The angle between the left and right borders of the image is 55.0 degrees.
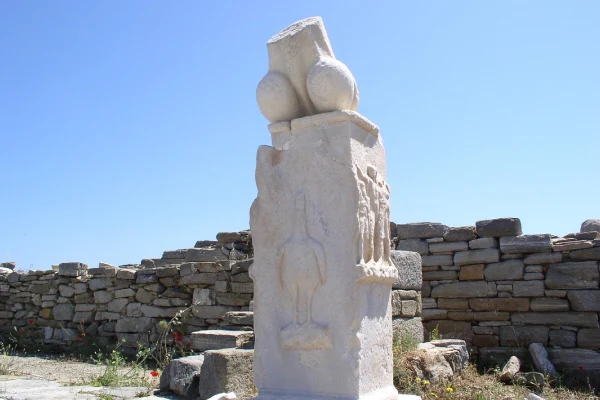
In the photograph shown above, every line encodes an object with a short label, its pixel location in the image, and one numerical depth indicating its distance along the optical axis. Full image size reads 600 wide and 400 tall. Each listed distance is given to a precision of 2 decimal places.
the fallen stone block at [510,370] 6.01
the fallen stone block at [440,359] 5.19
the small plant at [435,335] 7.21
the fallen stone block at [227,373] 4.66
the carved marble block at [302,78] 3.07
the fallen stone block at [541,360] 6.46
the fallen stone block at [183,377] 5.03
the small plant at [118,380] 5.50
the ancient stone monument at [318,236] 2.87
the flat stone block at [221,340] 5.65
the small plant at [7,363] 6.53
